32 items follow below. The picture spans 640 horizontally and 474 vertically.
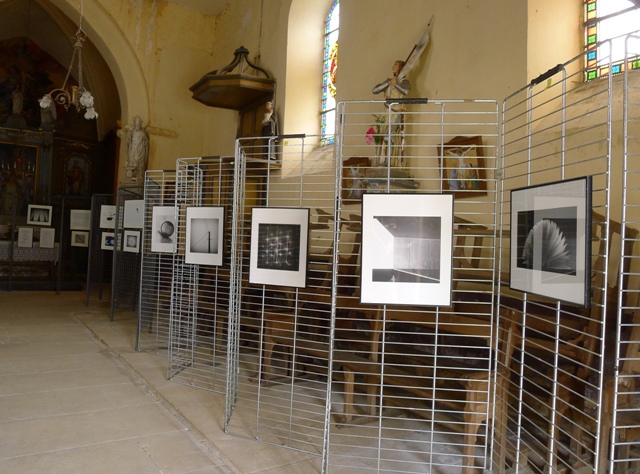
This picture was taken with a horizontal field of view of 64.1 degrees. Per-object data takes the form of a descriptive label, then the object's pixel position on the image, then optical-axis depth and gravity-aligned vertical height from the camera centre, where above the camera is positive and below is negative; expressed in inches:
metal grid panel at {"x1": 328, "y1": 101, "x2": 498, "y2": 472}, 108.3 -25.3
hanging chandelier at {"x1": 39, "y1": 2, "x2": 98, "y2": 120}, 232.4 +65.8
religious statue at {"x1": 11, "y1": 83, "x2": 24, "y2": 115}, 547.5 +147.3
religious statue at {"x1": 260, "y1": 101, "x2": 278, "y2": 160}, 335.3 +82.3
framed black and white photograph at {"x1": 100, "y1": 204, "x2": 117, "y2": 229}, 346.3 +16.6
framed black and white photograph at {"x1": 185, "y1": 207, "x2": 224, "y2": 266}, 167.5 +3.3
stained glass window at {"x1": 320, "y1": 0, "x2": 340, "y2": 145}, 335.6 +121.0
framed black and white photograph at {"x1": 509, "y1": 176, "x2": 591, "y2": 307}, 76.0 +3.1
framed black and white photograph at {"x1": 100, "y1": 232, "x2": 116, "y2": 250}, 344.8 +1.0
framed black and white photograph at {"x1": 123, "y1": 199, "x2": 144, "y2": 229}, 269.9 +15.6
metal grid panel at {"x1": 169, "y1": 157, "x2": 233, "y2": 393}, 168.2 -1.0
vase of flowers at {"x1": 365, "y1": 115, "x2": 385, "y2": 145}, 224.7 +55.5
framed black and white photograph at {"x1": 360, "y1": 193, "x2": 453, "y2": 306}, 100.7 +0.9
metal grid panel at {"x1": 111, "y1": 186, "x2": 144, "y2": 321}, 292.4 -19.0
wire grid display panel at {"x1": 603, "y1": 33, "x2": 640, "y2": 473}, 99.1 -13.3
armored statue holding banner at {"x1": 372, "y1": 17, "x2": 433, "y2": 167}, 217.5 +72.2
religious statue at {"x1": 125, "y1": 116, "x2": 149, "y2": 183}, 413.4 +73.0
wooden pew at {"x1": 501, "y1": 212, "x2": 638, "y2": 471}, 110.7 -20.7
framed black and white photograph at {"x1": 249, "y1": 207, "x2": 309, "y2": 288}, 127.0 +0.5
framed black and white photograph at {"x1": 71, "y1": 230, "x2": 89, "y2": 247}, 449.1 +2.1
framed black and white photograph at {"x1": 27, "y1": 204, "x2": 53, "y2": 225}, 454.0 +21.4
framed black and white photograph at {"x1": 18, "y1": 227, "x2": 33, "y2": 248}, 449.4 +0.9
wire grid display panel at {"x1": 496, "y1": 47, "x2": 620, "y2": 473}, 78.1 +0.1
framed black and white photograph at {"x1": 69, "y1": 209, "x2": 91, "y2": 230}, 438.3 +18.4
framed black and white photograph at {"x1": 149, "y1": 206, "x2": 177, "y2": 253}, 204.1 +5.9
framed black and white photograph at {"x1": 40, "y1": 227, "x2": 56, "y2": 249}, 454.6 +1.5
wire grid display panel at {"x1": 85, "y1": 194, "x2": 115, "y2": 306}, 362.8 -12.3
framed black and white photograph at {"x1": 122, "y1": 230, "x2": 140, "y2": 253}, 275.7 +0.7
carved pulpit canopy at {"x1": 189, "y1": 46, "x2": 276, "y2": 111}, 336.2 +107.5
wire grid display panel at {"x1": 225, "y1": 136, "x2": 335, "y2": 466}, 128.4 -22.3
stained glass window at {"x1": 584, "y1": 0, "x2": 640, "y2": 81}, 172.6 +85.0
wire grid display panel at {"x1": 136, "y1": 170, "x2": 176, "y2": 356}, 227.1 -20.0
